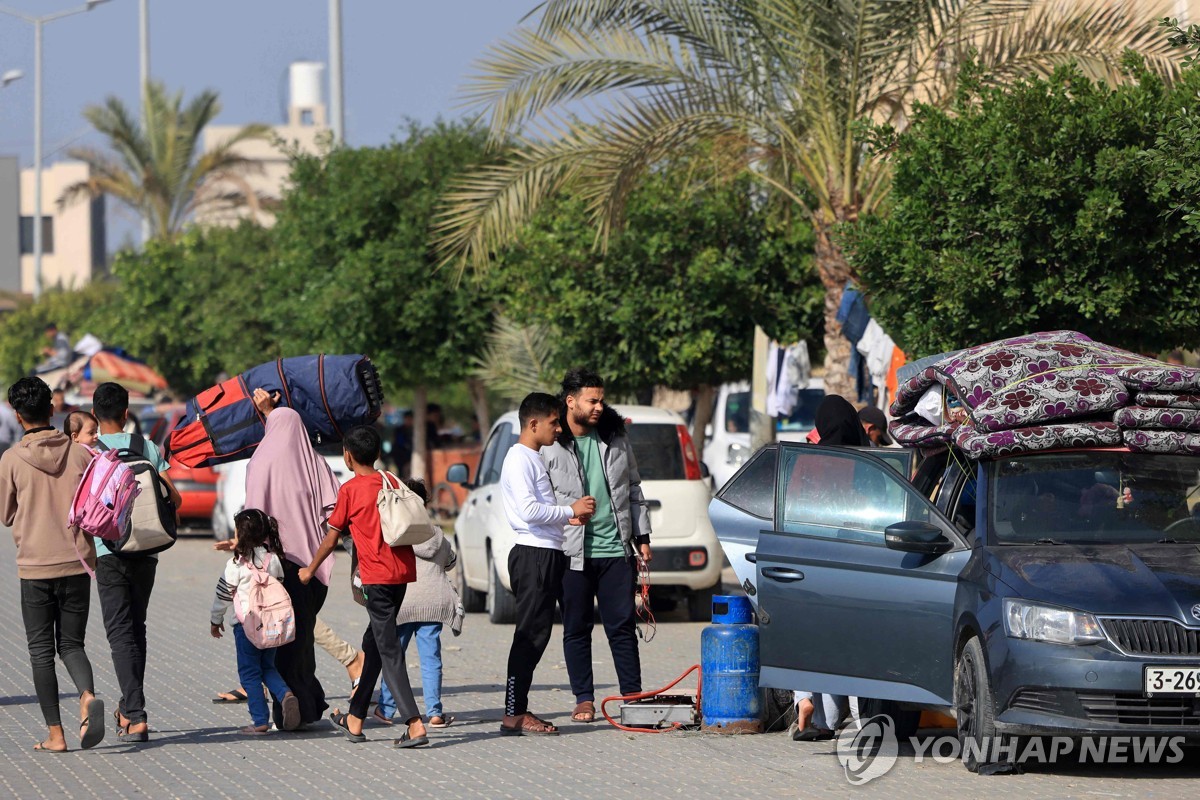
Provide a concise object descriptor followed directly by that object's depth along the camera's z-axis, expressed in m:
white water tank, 156.00
